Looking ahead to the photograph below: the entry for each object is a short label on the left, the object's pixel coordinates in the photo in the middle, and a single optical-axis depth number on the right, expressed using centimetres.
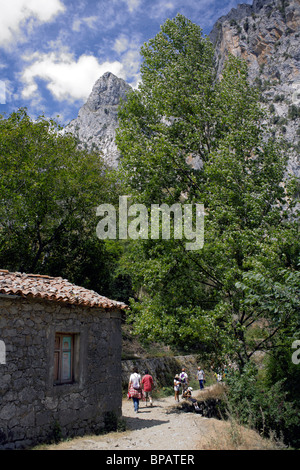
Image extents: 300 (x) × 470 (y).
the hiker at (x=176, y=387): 1588
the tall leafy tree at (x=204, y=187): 1116
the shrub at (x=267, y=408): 950
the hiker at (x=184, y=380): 1672
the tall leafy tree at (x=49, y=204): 1809
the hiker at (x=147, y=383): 1481
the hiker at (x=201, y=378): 1936
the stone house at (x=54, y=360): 736
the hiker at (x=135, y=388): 1186
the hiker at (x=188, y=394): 1552
